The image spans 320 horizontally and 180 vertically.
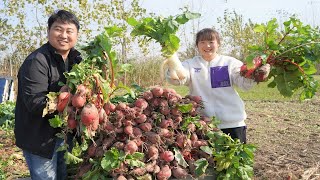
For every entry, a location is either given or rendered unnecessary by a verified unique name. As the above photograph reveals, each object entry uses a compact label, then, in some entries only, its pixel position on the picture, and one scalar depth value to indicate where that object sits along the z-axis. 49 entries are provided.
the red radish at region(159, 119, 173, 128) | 1.61
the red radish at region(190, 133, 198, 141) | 1.66
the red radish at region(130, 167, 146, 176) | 1.49
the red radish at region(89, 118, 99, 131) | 1.42
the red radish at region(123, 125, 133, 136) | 1.54
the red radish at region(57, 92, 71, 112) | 1.41
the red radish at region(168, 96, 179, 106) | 1.68
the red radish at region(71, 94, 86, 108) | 1.41
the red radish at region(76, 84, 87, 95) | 1.42
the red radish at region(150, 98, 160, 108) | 1.67
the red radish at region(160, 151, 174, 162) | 1.58
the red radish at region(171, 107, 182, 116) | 1.66
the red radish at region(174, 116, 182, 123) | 1.65
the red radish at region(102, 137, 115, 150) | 1.52
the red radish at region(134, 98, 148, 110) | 1.62
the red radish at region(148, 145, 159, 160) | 1.55
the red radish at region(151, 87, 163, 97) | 1.67
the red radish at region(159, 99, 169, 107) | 1.65
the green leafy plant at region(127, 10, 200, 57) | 1.60
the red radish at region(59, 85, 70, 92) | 1.46
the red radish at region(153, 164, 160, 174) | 1.53
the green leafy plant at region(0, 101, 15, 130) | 3.96
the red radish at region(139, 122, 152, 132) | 1.59
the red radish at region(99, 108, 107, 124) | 1.49
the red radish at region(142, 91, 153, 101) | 1.66
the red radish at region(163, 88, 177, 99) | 1.69
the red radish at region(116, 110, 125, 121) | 1.56
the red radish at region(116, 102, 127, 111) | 1.61
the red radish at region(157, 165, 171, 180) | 1.54
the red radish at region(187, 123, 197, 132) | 1.65
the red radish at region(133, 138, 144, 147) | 1.55
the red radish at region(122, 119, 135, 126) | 1.57
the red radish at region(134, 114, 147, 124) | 1.59
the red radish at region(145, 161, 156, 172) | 1.53
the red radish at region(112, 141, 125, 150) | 1.51
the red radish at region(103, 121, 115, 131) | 1.54
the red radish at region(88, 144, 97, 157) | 1.55
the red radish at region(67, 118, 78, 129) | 1.43
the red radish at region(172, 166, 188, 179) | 1.56
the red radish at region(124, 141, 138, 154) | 1.50
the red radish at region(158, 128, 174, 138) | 1.60
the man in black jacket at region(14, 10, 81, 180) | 1.41
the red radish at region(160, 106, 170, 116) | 1.64
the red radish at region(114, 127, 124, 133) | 1.55
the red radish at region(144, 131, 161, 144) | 1.57
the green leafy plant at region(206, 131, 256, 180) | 1.58
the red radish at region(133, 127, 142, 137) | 1.56
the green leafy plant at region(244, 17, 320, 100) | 1.78
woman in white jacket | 1.90
